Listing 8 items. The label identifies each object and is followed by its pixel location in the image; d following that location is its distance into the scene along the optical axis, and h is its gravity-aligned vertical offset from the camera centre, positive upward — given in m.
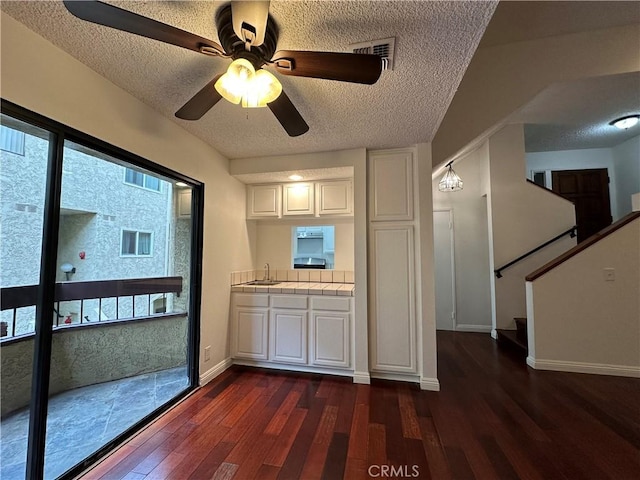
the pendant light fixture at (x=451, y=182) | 3.84 +1.05
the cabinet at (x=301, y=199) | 3.24 +0.69
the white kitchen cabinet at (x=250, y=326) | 3.07 -0.82
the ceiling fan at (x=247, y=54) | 1.03 +0.90
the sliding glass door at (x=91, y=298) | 1.44 -0.30
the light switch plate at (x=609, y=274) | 2.92 -0.19
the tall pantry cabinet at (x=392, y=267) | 2.74 -0.12
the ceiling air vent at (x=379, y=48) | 1.42 +1.12
